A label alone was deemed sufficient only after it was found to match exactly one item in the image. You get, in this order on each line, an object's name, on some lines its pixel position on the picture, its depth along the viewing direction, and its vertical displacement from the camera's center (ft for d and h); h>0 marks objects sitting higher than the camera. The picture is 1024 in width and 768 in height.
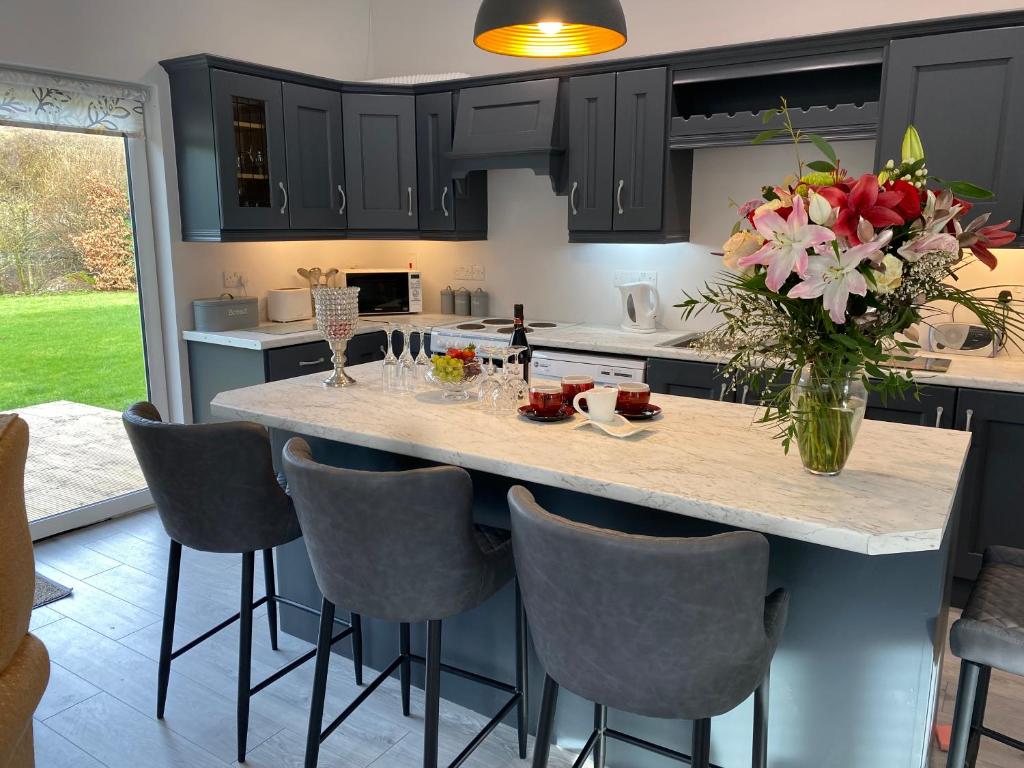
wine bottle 8.50 -0.95
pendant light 7.17 +2.12
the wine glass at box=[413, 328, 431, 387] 9.02 -1.39
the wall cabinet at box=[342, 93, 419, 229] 15.49 +1.68
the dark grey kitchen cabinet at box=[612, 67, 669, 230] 13.01 +1.69
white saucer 6.91 -1.58
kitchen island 5.35 -1.79
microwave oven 16.43 -0.92
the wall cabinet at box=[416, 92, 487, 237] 15.35 +1.28
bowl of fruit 8.13 -1.29
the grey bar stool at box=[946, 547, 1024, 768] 5.39 -2.62
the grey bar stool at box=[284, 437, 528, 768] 5.73 -2.25
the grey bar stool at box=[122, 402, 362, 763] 6.89 -2.19
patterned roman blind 11.84 +2.21
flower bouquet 4.88 -0.19
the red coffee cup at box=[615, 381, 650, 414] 7.59 -1.43
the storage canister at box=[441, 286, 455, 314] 17.24 -1.16
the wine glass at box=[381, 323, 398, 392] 8.99 -1.44
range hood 13.94 +2.13
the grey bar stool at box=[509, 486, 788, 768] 4.55 -2.20
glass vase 5.68 -1.18
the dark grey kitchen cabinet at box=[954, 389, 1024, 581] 10.00 -2.85
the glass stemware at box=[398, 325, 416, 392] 8.92 -1.42
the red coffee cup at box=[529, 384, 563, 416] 7.47 -1.43
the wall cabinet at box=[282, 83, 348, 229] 14.64 +1.64
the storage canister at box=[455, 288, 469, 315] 16.99 -1.15
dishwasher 12.73 -1.95
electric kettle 14.05 -1.03
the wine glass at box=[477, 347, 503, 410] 8.04 -1.42
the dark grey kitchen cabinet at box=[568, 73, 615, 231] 13.44 +1.68
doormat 10.75 -4.80
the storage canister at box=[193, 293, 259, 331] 14.30 -1.25
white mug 7.13 -1.38
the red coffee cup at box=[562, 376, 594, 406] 7.75 -1.35
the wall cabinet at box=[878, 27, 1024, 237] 10.43 +1.97
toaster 15.40 -1.14
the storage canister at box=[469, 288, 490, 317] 16.87 -1.18
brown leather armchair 4.63 -2.25
